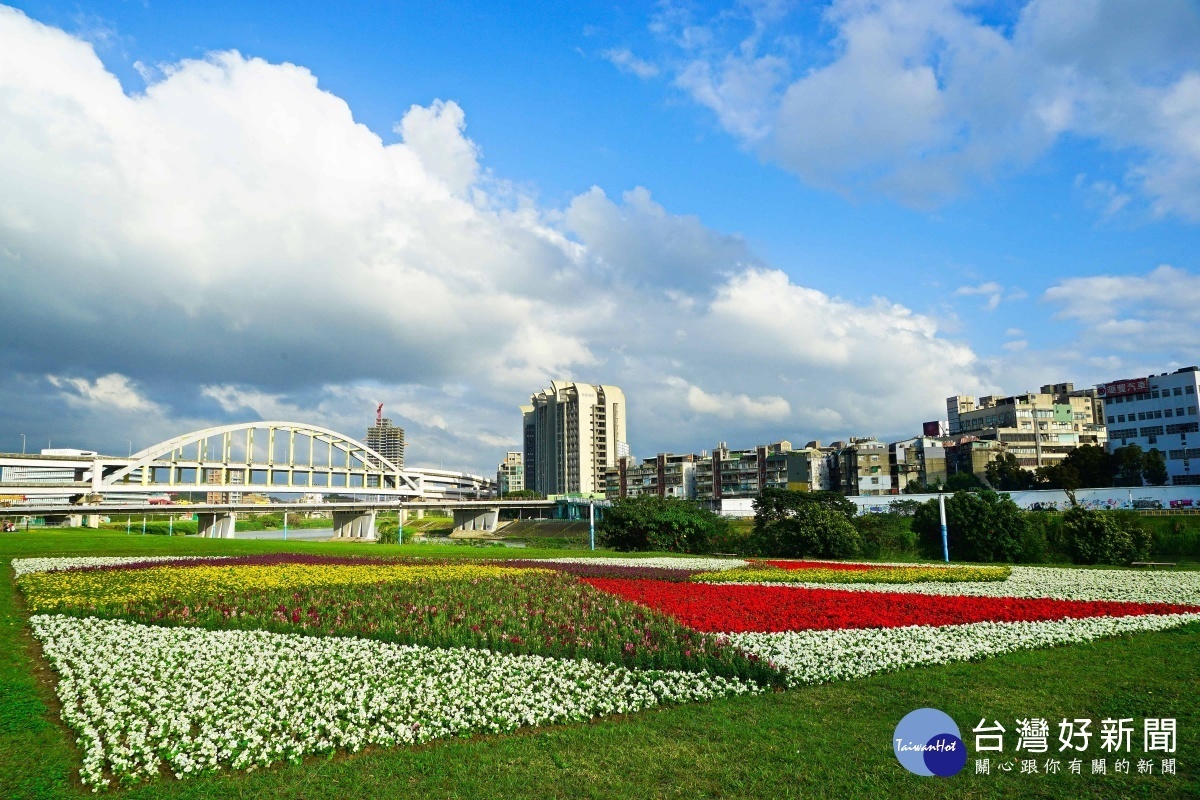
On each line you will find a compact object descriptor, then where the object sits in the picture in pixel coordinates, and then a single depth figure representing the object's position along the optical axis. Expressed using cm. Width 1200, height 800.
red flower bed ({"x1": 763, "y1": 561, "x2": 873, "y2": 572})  2520
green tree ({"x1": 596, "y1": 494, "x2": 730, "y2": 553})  4284
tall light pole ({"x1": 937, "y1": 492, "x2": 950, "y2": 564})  3236
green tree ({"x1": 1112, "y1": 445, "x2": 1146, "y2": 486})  7100
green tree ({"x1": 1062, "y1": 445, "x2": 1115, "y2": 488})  7250
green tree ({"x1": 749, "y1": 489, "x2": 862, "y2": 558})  3606
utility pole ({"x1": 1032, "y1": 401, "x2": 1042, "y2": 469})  9419
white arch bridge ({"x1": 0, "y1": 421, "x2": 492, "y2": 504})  10238
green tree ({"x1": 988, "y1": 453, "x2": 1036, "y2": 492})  8069
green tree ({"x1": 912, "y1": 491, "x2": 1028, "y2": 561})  3356
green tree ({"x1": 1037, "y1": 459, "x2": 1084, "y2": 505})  7100
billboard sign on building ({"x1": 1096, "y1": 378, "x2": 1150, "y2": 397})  7925
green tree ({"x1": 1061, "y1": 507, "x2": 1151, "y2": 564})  3041
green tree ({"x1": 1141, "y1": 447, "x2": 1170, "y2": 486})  7088
